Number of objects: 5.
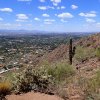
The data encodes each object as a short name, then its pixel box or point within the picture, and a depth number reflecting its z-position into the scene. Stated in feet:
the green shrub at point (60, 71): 18.99
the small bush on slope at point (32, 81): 14.79
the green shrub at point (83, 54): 34.51
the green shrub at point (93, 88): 13.10
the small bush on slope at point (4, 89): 14.00
